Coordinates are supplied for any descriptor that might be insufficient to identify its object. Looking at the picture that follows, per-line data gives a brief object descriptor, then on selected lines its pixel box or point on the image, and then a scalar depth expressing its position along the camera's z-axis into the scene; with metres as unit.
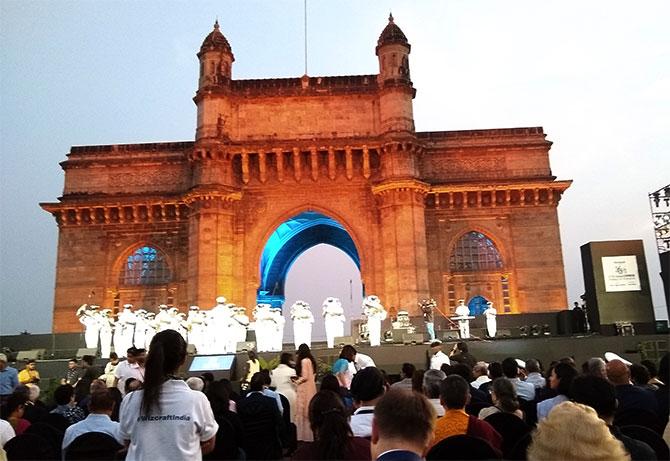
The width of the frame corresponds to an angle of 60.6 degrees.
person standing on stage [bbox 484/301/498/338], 24.89
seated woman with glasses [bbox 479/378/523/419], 6.13
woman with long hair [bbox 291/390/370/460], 3.96
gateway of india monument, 28.75
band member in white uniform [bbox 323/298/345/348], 21.33
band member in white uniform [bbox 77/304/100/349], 22.92
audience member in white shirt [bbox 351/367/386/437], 4.97
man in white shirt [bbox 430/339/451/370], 12.59
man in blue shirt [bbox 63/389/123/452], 5.27
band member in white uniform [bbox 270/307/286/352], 20.86
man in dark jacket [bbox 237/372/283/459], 7.14
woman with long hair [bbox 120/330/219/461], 3.84
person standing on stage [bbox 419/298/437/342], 23.30
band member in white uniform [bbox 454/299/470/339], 24.16
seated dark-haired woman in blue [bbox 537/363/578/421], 6.05
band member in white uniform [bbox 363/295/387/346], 21.09
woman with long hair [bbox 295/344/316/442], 9.03
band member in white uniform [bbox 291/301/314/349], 20.70
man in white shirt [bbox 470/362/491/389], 9.05
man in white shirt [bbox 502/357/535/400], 7.75
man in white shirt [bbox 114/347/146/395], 10.59
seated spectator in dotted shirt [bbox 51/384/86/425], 7.36
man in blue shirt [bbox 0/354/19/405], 10.77
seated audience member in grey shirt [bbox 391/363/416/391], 9.36
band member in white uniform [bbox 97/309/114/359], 22.48
